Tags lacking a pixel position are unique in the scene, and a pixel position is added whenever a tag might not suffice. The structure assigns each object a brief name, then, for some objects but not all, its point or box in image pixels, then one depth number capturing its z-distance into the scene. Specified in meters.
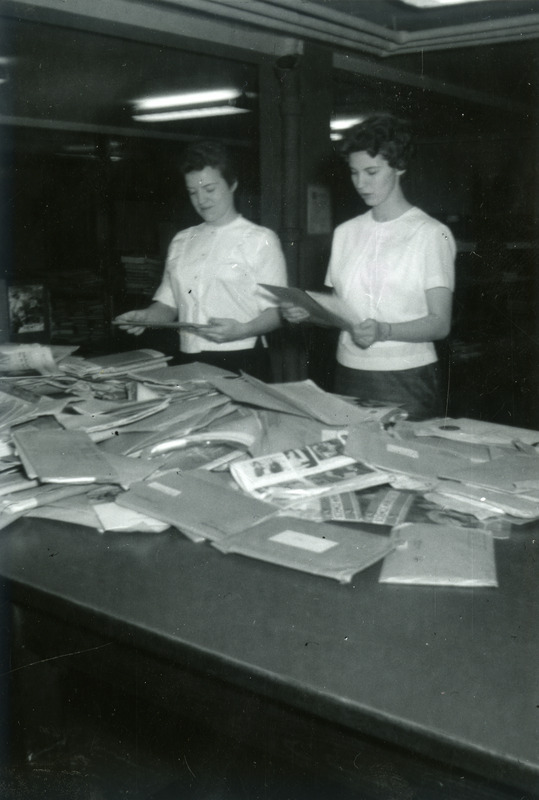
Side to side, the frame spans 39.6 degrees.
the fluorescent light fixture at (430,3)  3.94
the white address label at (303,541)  1.15
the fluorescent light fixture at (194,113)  4.82
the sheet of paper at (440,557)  1.05
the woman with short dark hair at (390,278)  2.34
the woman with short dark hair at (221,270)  2.62
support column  4.76
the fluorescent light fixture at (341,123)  5.10
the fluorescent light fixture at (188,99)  4.74
